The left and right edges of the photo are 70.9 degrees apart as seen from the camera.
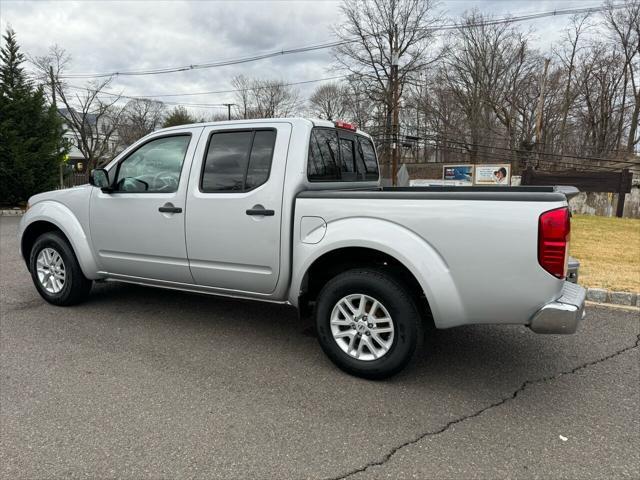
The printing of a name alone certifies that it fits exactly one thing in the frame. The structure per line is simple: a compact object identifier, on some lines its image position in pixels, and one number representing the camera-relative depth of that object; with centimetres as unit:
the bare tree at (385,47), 3547
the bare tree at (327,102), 5156
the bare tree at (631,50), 3266
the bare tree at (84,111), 3519
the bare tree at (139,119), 5653
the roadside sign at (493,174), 2261
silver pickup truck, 282
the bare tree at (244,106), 5720
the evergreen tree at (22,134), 1617
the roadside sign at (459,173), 2497
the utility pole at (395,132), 1923
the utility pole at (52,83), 3484
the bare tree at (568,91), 3622
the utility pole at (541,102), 3026
